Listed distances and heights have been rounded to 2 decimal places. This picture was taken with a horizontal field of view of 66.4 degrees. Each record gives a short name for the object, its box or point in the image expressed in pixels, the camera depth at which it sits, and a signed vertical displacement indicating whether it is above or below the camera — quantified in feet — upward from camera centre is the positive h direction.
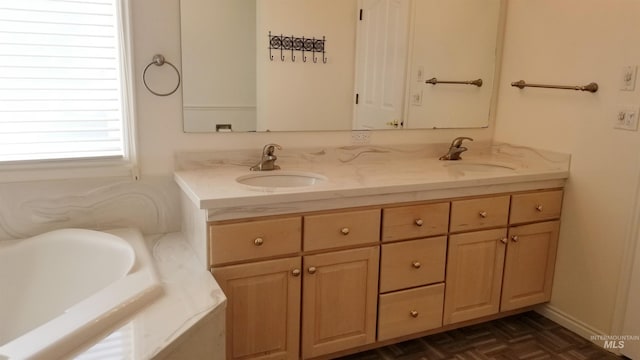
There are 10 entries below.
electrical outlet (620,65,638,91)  7.27 +0.30
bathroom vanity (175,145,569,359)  6.11 -2.12
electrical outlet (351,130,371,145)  8.58 -0.80
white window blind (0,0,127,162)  6.30 +0.03
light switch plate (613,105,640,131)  7.27 -0.28
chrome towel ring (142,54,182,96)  6.96 +0.33
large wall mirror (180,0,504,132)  7.32 +0.45
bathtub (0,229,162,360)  5.49 -2.28
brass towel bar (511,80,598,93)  7.80 +0.18
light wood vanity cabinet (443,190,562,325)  7.64 -2.64
